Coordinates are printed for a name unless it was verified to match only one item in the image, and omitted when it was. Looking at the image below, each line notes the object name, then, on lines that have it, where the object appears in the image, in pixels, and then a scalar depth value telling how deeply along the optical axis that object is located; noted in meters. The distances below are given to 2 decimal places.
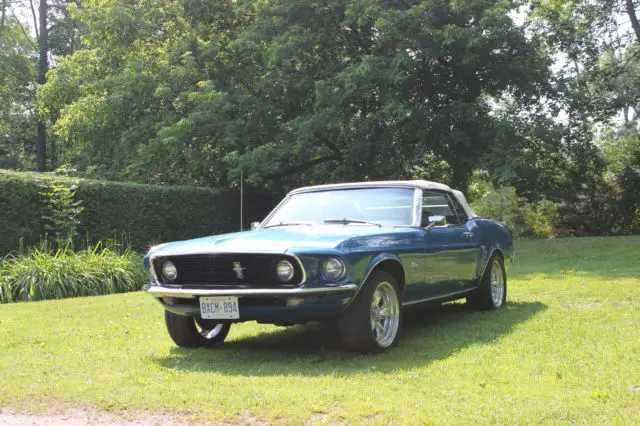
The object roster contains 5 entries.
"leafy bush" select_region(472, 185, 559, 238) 26.69
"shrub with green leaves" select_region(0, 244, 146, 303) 11.77
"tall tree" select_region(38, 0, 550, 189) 19.11
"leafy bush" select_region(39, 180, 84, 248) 13.77
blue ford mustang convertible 5.56
